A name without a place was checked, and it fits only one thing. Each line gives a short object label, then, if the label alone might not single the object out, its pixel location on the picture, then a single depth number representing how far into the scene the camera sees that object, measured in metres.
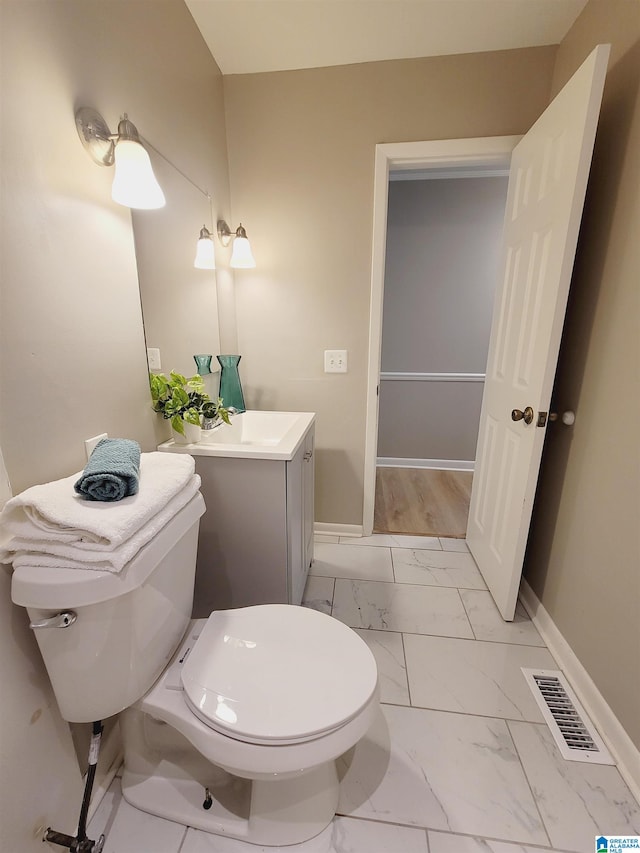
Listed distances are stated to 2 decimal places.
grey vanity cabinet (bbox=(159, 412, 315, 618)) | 1.23
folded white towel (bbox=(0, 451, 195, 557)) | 0.65
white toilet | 0.69
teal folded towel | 0.71
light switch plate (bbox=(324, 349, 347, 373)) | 1.93
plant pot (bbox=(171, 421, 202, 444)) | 1.26
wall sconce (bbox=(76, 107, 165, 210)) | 0.87
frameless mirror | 1.17
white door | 1.14
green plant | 1.21
